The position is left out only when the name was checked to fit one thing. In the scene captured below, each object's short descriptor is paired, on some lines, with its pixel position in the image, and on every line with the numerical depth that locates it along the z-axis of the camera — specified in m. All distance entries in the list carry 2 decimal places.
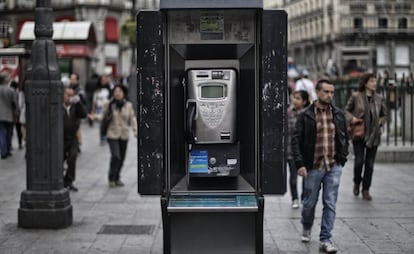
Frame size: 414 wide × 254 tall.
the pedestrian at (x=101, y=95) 20.08
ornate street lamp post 8.25
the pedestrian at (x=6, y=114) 15.69
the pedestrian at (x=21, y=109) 15.88
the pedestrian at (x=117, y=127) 11.71
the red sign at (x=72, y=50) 25.67
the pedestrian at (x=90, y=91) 24.28
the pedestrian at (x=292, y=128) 9.41
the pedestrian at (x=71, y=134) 10.91
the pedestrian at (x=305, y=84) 19.38
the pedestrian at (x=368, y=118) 10.28
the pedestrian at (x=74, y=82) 15.50
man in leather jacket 7.30
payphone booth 6.07
